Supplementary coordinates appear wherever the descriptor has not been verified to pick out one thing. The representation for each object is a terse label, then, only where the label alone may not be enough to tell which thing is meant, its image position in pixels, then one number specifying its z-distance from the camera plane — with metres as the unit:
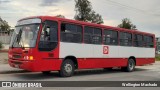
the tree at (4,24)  56.16
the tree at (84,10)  36.52
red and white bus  10.98
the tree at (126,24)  54.24
